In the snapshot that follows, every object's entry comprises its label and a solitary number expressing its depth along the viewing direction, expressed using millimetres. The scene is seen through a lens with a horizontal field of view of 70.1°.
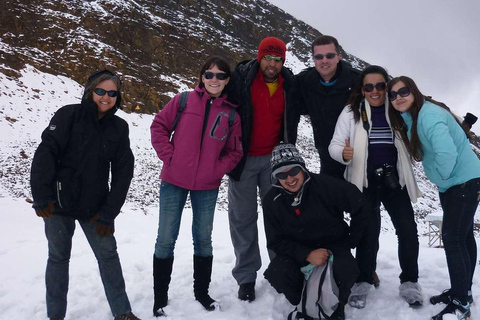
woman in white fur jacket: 3580
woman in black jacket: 2977
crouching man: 3375
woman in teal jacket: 3158
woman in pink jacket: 3564
